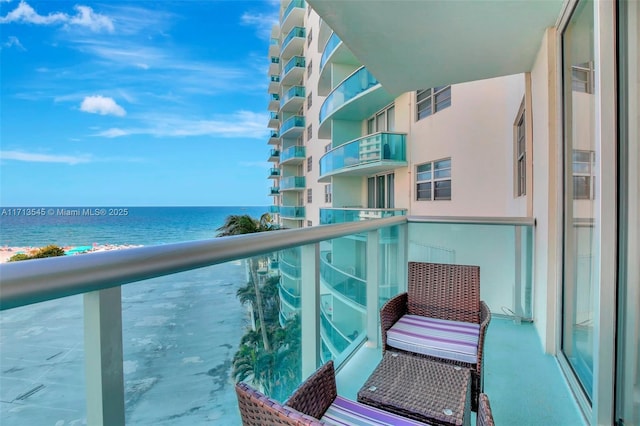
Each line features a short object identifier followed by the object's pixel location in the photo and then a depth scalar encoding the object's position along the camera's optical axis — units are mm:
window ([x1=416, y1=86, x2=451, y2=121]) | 8369
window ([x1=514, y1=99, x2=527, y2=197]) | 4797
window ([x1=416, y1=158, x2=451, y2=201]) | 8398
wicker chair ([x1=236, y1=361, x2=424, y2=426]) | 1140
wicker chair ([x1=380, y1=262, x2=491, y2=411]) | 1818
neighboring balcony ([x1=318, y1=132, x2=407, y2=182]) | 9891
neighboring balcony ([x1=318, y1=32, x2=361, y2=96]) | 12830
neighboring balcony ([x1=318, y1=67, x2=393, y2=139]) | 10641
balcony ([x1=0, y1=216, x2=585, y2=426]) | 739
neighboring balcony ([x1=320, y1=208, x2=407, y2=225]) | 10007
